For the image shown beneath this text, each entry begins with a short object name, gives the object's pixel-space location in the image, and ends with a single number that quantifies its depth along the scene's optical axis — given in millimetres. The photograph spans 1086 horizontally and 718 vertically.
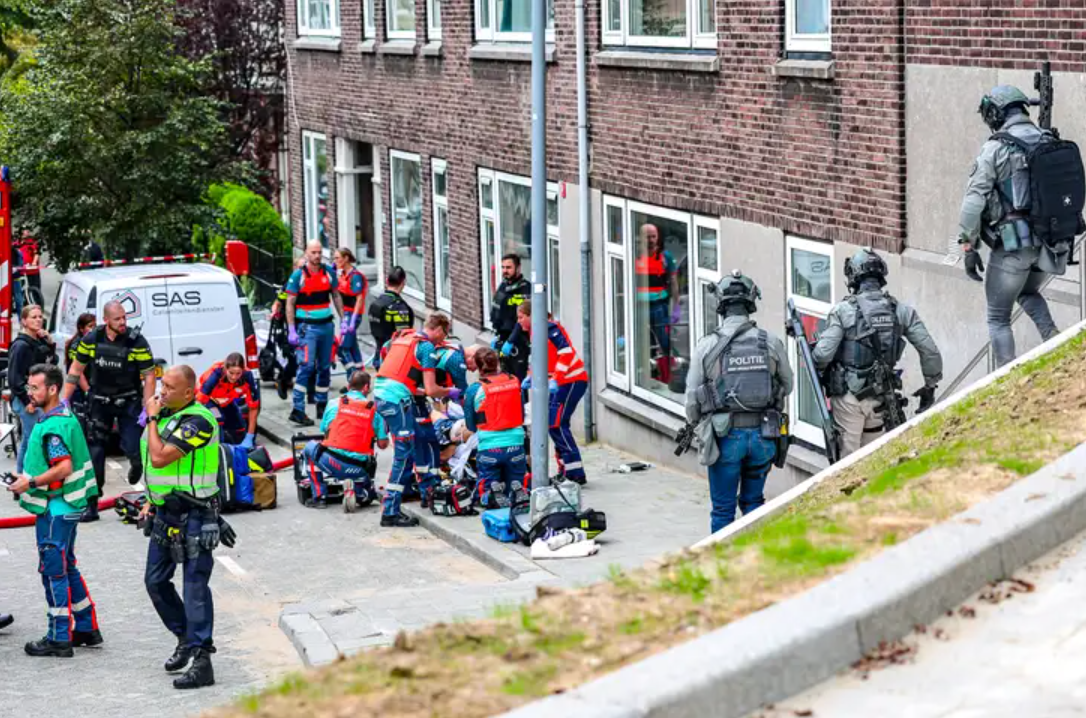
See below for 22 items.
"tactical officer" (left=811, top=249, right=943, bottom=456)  11227
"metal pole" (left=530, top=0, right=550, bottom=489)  14109
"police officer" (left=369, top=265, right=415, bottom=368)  19078
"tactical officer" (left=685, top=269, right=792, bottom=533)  11383
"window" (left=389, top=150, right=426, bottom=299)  24953
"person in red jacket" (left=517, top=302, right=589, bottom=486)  16125
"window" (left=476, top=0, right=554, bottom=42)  20422
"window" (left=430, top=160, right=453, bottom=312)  23719
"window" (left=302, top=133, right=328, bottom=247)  29281
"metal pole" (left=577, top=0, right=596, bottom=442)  18359
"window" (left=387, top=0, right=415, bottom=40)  24312
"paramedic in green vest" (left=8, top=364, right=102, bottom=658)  11078
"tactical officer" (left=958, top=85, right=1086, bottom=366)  10383
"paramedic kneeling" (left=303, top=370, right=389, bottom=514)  15664
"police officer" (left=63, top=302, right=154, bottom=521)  16734
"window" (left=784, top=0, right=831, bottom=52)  14430
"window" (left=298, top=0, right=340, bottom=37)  27562
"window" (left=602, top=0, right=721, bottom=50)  16305
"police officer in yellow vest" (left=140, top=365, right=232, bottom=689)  10430
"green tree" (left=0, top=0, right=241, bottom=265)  24703
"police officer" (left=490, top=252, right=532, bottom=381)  18109
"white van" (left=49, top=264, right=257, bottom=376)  18875
